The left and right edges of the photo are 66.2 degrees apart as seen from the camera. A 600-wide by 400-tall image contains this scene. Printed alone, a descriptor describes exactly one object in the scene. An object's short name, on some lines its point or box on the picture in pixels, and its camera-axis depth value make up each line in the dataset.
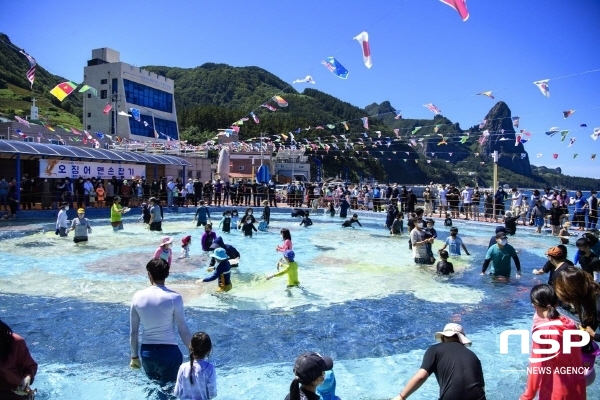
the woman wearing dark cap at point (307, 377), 3.19
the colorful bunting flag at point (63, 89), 18.40
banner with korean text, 24.64
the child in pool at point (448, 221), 20.92
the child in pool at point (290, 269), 9.83
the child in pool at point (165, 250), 9.46
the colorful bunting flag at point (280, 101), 25.59
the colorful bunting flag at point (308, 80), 20.28
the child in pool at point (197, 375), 3.93
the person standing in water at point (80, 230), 16.01
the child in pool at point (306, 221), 22.42
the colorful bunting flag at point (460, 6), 9.34
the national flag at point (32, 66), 18.48
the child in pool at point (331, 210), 28.83
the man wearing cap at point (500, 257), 10.64
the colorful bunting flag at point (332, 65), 17.59
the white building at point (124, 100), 48.47
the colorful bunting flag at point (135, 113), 30.00
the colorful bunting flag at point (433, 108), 23.78
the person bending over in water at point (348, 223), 22.07
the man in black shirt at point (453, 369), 3.38
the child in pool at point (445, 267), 11.99
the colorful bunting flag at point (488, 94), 19.91
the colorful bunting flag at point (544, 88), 17.34
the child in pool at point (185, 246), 13.49
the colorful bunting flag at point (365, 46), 14.21
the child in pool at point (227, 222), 19.09
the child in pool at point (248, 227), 18.55
